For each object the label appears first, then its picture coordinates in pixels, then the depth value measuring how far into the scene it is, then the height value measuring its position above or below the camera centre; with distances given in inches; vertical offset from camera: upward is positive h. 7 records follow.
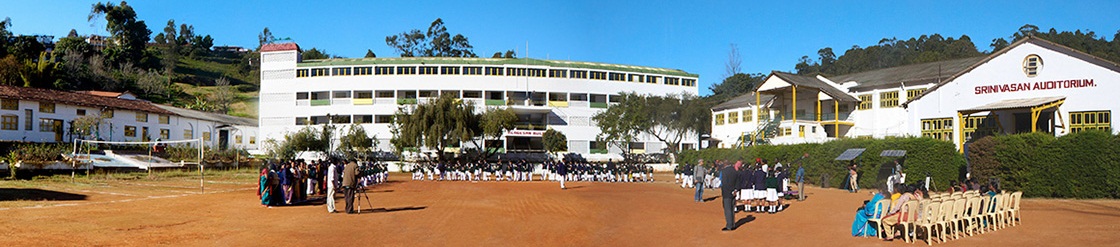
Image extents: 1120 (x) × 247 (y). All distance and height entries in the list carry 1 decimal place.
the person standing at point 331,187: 766.2 -36.5
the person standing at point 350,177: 749.3 -26.6
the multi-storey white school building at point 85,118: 1936.5 +73.4
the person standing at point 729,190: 610.9 -29.9
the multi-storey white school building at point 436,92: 2716.5 +189.7
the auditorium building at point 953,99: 1295.5 +97.5
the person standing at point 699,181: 989.2 -37.5
